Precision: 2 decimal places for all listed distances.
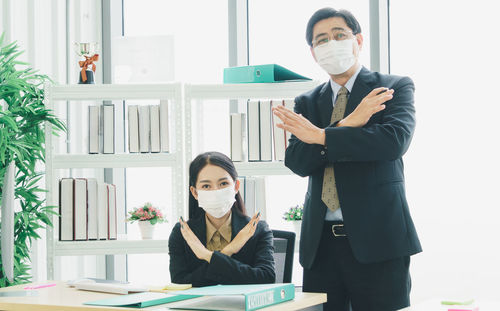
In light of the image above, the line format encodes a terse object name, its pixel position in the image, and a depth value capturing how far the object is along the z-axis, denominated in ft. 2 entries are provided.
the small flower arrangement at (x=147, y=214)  10.73
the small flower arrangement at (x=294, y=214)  10.79
